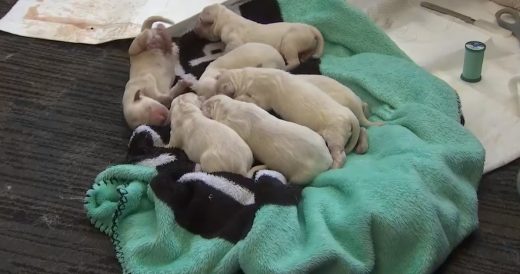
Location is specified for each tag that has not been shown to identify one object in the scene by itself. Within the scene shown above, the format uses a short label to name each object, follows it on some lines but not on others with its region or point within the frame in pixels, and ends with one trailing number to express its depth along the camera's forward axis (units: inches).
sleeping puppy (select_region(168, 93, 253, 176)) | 60.3
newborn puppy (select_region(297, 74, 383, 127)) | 66.7
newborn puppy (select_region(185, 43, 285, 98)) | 73.5
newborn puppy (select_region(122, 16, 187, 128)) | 69.7
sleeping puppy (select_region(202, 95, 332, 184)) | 59.4
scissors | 84.2
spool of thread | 76.7
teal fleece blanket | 54.1
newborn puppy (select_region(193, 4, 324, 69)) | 76.8
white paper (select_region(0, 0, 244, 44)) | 90.7
